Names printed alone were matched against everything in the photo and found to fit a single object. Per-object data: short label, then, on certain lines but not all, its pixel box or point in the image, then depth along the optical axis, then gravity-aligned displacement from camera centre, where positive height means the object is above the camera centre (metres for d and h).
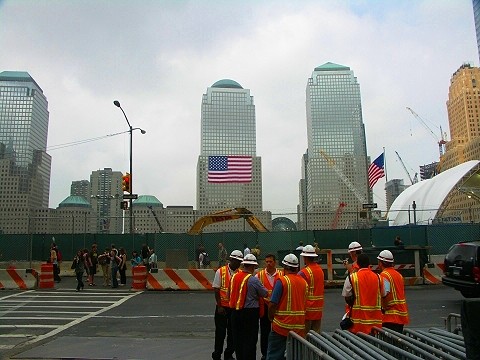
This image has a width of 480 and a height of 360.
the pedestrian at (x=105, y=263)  20.78 -0.49
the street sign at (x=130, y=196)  25.77 +3.15
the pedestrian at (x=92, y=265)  20.70 -0.55
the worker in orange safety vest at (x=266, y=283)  7.45 -0.53
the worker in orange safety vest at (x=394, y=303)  6.43 -0.75
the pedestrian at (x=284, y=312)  5.76 -0.77
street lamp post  26.33 +6.68
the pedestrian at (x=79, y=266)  18.64 -0.55
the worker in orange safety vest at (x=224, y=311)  7.68 -1.01
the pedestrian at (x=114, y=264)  19.95 -0.50
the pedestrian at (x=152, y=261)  21.81 -0.42
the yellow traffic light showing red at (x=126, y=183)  26.83 +4.01
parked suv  11.92 -0.53
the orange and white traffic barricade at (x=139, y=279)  19.38 -1.12
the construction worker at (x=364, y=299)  6.12 -0.66
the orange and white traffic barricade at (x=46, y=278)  19.64 -1.04
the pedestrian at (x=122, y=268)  20.34 -0.68
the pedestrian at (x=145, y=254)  23.42 -0.09
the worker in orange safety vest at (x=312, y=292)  7.05 -0.64
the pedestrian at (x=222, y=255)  24.00 -0.19
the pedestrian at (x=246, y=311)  6.64 -0.86
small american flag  36.62 +6.29
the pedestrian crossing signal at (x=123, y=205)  26.64 +2.73
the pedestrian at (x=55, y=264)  21.77 -0.51
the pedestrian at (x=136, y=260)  22.22 -0.37
